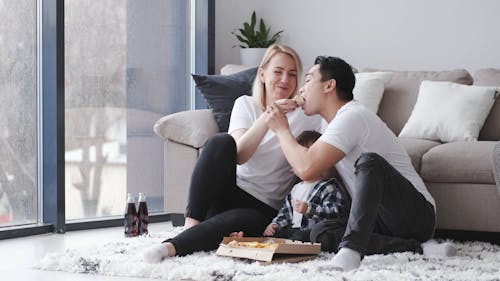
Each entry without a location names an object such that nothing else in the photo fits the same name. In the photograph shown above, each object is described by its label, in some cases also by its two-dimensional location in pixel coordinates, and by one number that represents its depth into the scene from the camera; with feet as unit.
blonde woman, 11.18
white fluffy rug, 9.25
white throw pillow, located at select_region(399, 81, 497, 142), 13.71
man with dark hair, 10.02
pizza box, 10.00
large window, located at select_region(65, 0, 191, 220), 15.42
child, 11.24
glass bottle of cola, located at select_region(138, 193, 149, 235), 13.61
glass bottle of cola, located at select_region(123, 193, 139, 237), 13.44
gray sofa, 12.03
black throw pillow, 14.15
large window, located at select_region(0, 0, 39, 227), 14.25
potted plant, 18.02
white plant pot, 18.01
